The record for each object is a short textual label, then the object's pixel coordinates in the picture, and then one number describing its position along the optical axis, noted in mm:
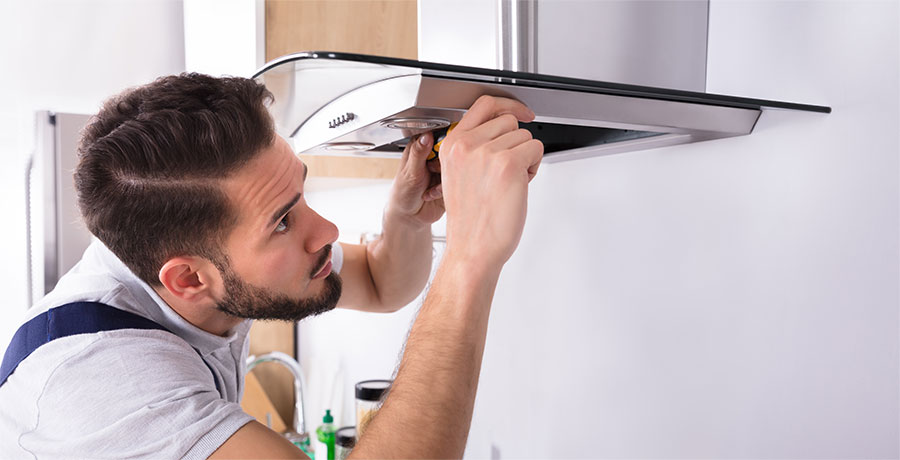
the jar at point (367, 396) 1555
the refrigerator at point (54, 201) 1919
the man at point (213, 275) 710
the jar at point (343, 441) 1599
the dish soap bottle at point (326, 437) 1749
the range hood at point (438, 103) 676
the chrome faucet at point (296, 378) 1861
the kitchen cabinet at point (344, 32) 1307
